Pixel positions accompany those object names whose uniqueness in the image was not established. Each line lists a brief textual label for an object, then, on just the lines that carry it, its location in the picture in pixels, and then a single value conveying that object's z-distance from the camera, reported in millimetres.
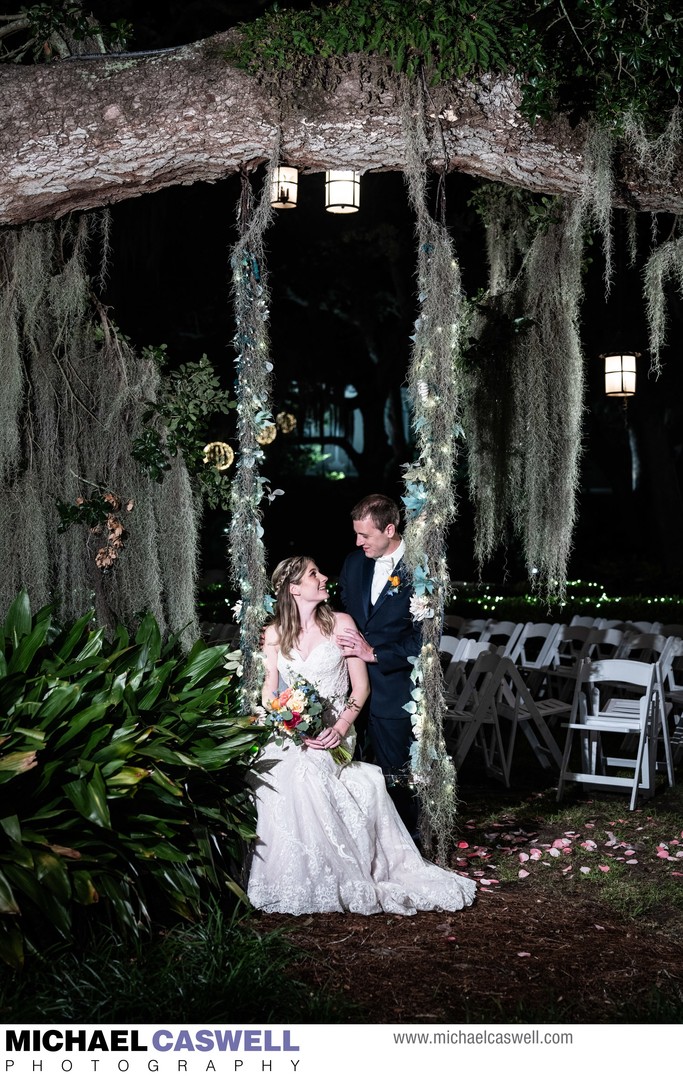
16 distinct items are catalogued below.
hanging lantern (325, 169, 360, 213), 6199
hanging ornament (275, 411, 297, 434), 16198
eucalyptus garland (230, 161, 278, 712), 4453
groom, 4652
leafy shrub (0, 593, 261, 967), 3148
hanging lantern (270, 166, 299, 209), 6082
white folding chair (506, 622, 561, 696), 8438
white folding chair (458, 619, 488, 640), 9148
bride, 4008
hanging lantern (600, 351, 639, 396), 9609
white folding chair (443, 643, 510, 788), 6406
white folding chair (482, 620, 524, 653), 8546
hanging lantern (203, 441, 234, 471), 5895
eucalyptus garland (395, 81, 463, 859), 4324
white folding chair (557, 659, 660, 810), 5957
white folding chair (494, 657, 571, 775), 6664
